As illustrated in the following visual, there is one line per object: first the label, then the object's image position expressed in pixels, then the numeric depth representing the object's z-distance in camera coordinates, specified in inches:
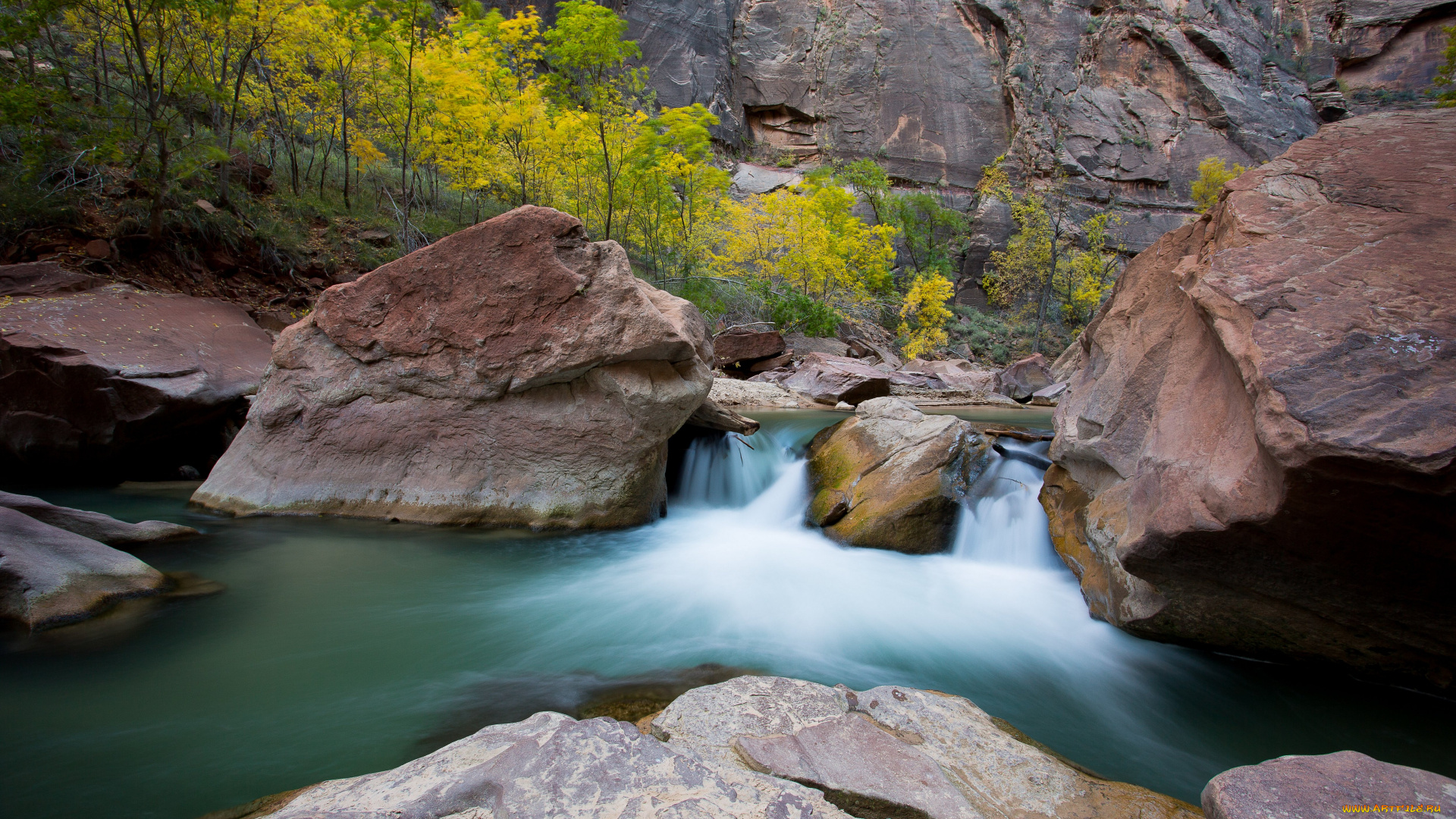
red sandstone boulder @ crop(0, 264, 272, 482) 249.8
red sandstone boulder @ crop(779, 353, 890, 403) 620.4
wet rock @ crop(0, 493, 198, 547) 163.6
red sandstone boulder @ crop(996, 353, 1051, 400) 774.5
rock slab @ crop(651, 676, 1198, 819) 82.4
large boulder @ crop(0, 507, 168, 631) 137.5
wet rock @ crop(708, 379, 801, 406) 599.2
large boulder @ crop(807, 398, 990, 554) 231.6
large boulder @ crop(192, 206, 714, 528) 229.6
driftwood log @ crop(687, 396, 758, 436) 319.9
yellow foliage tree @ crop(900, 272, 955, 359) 1043.9
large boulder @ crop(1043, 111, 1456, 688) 96.2
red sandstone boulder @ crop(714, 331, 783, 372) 735.7
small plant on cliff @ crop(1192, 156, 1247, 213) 1320.1
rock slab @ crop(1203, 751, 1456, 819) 69.1
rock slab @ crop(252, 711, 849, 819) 66.6
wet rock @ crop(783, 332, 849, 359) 887.7
